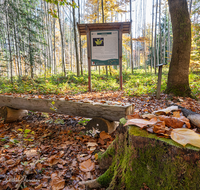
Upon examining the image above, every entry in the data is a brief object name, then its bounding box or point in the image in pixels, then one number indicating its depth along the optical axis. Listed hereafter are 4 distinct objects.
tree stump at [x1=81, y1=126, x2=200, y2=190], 0.90
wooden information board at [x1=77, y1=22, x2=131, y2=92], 6.78
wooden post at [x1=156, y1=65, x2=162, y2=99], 4.68
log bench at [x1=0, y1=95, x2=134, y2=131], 2.57
